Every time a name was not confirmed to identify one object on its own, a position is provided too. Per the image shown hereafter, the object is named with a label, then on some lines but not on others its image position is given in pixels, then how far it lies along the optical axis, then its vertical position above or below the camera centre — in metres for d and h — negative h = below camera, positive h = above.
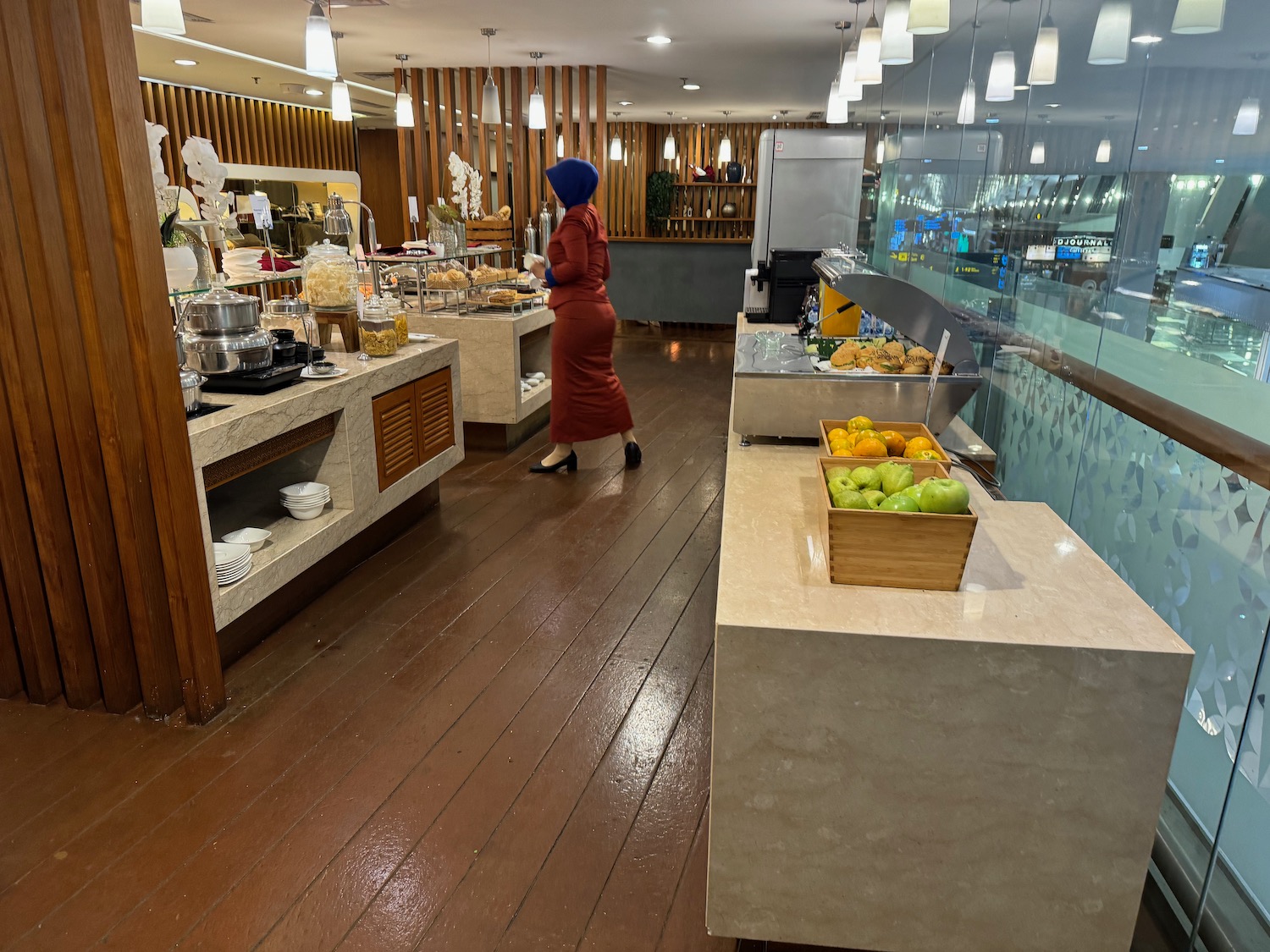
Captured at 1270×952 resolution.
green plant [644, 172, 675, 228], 13.59 +0.38
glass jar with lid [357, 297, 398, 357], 3.71 -0.48
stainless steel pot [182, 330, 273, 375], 2.89 -0.46
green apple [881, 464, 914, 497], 1.72 -0.51
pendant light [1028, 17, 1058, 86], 2.42 +0.48
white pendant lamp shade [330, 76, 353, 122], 5.62 +0.75
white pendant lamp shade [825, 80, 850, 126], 4.53 +0.61
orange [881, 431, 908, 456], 2.13 -0.53
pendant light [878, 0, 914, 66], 2.62 +0.58
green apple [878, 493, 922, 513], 1.62 -0.52
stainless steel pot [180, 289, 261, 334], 2.88 -0.32
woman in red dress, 4.62 -0.60
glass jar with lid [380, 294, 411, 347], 3.93 -0.46
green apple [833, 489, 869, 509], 1.66 -0.53
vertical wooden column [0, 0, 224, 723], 2.09 -0.50
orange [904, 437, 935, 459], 2.07 -0.53
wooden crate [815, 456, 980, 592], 1.61 -0.61
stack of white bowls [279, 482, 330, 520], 3.23 -1.05
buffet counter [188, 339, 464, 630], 2.71 -0.91
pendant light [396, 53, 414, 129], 6.73 +0.83
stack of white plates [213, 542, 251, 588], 2.70 -1.09
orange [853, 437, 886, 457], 2.00 -0.51
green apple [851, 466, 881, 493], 1.78 -0.52
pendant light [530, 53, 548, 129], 6.17 +0.77
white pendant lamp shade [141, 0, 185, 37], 2.95 +0.67
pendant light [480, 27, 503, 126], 5.96 +0.79
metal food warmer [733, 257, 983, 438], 2.43 -0.46
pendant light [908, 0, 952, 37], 2.27 +0.55
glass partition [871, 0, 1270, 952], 1.54 -0.28
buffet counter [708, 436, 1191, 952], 1.49 -0.95
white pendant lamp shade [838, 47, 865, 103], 3.83 +0.65
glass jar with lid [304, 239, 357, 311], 3.65 -0.26
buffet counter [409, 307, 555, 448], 5.29 -0.87
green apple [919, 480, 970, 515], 1.60 -0.50
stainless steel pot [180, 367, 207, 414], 2.60 -0.52
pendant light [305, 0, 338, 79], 3.81 +0.76
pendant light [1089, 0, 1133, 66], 2.01 +0.46
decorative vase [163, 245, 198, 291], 2.61 -0.16
